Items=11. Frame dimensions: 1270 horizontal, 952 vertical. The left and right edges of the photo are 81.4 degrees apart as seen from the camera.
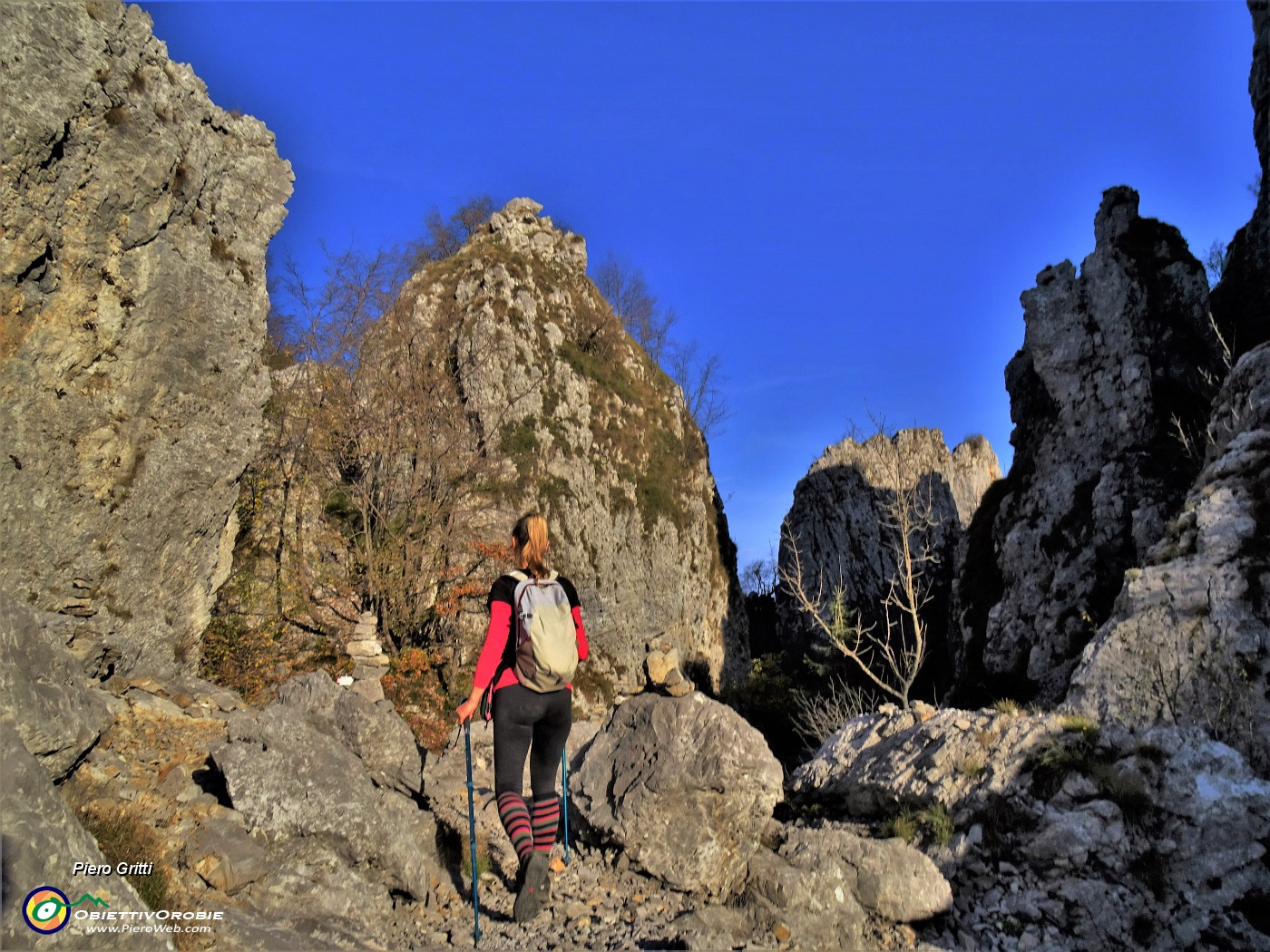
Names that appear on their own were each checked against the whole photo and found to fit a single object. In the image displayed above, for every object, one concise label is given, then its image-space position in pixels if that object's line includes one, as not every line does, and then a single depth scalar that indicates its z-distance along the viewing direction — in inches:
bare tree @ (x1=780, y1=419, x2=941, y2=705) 1280.8
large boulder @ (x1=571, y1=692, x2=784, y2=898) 198.8
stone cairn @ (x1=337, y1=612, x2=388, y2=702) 506.3
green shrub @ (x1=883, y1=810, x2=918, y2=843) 232.1
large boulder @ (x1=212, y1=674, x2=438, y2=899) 189.8
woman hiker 171.5
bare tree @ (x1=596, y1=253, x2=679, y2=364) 1636.3
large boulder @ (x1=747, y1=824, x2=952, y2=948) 185.0
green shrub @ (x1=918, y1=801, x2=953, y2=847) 226.1
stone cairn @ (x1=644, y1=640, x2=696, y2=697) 227.3
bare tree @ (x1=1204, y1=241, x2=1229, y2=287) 1057.5
